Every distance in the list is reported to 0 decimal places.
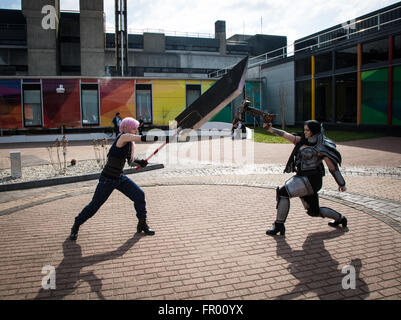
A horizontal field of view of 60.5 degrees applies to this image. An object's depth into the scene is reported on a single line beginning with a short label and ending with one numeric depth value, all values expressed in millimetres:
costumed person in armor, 4898
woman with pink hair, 5027
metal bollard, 10008
